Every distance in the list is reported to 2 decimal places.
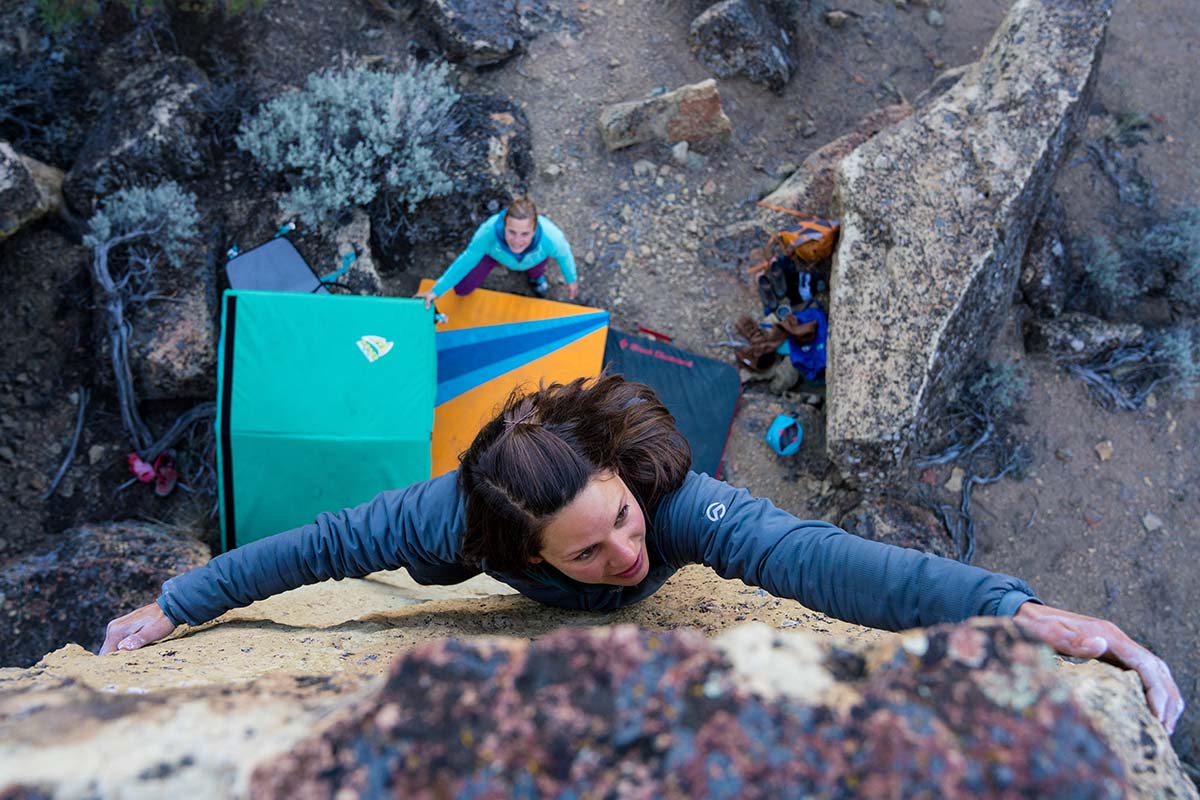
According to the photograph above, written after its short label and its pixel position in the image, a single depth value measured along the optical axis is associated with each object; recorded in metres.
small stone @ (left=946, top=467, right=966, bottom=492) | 4.54
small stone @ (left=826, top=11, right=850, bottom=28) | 6.00
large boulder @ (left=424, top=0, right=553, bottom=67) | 5.27
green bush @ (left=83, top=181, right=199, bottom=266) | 4.36
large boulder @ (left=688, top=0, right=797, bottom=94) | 5.54
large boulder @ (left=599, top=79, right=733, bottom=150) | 5.23
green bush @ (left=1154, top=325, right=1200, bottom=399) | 4.72
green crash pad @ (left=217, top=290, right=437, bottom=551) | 3.76
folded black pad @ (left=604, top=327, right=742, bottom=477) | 4.73
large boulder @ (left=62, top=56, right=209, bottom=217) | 4.48
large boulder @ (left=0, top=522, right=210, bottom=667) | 3.41
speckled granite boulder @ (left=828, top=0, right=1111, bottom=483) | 3.97
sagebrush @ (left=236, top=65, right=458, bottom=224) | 4.66
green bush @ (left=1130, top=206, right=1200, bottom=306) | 4.96
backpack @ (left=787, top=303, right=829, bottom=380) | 4.61
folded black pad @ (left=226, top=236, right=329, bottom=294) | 4.48
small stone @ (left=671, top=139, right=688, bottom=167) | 5.38
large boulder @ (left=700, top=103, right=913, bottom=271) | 5.10
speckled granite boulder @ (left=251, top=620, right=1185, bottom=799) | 0.86
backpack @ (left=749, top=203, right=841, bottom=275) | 4.39
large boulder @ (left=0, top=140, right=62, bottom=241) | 4.03
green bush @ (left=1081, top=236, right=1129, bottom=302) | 4.95
